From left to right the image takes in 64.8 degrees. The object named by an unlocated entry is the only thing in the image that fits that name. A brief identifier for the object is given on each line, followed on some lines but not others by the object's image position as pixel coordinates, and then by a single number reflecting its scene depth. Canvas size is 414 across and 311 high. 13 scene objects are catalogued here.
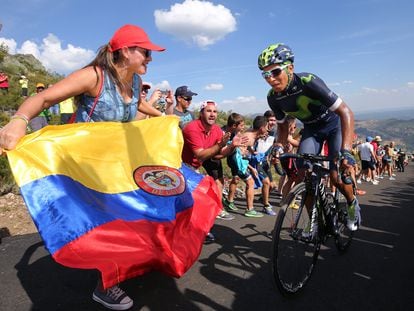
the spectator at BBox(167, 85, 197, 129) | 6.86
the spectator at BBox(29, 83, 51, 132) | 9.79
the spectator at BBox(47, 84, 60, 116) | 15.16
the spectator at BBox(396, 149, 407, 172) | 27.62
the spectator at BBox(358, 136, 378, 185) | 14.95
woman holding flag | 2.82
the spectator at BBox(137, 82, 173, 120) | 4.20
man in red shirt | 4.80
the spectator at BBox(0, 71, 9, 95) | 17.73
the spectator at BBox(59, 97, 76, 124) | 8.77
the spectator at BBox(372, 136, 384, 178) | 18.61
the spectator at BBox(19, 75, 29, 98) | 20.33
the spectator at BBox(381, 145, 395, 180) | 19.86
